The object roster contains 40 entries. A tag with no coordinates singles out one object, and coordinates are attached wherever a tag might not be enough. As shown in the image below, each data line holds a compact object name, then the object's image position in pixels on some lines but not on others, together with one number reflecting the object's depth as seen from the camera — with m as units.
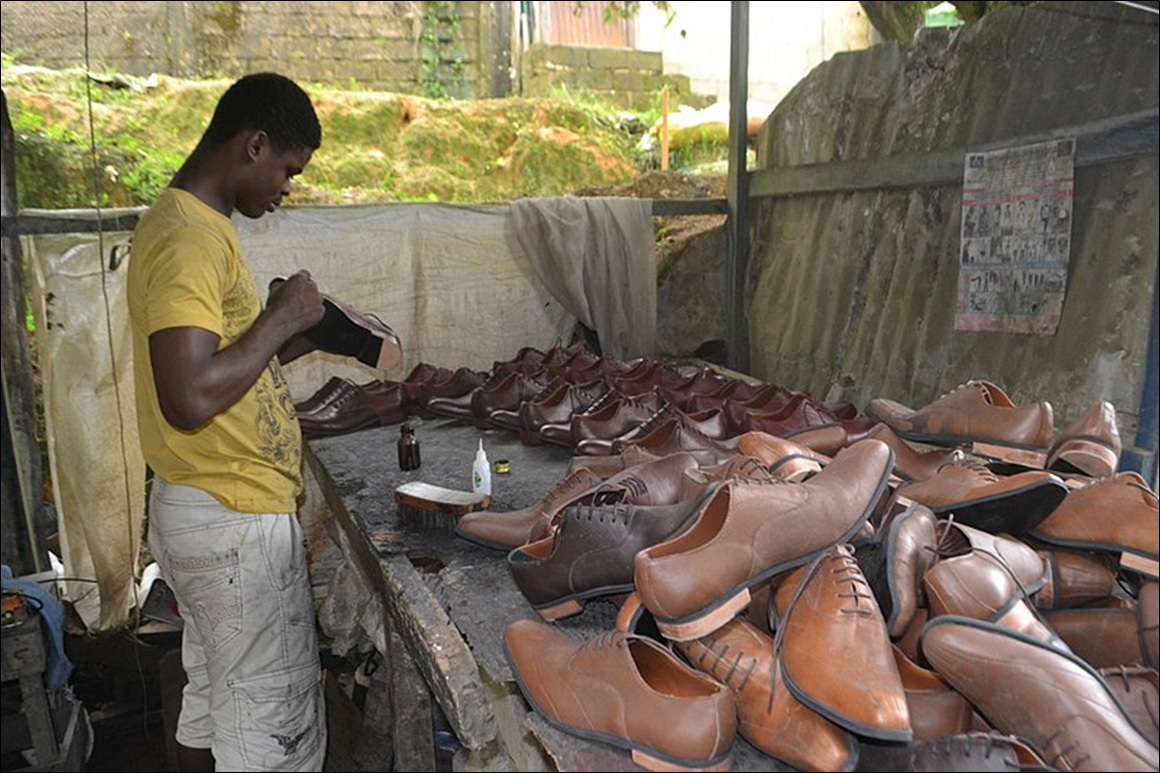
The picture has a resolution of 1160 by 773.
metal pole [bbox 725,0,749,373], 4.74
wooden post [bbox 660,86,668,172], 7.68
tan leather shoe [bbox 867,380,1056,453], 1.86
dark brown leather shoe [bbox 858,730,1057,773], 0.91
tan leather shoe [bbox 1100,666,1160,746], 0.97
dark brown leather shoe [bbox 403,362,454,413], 3.47
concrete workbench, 1.29
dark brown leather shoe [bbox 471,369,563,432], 3.07
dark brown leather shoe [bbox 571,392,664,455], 2.58
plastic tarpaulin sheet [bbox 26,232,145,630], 3.68
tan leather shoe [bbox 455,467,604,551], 1.79
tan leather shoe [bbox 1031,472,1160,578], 1.17
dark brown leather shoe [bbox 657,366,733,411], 3.04
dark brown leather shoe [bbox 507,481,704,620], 1.33
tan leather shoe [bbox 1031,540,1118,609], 1.25
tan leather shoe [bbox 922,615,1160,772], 0.92
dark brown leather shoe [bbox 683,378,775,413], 2.81
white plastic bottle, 2.29
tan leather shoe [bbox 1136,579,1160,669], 1.06
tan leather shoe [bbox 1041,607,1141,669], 1.14
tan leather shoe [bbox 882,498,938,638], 1.16
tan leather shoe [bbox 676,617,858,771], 1.00
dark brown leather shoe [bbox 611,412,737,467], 2.24
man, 1.84
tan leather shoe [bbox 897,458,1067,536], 1.28
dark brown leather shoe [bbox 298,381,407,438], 3.17
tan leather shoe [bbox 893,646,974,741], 1.07
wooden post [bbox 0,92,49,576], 3.65
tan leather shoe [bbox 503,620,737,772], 1.01
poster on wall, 2.94
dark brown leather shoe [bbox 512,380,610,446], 2.86
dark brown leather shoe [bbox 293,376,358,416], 3.31
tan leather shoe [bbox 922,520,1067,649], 1.08
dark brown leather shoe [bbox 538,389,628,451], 2.74
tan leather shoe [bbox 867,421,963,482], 1.82
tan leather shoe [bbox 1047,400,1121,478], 1.61
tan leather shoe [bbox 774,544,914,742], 0.96
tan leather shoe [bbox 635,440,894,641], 1.12
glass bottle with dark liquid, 2.63
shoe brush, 2.04
